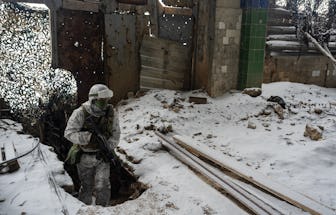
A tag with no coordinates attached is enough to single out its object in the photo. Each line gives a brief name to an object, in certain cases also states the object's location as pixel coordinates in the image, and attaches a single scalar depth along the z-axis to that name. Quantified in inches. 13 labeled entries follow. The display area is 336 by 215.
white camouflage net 243.8
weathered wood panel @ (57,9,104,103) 267.6
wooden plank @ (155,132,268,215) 141.6
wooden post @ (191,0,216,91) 283.3
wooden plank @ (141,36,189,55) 295.6
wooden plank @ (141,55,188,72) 299.3
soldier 175.0
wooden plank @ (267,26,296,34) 384.2
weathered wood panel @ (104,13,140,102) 285.1
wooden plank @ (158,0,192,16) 292.8
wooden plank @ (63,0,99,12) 262.4
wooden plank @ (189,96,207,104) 277.7
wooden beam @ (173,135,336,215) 134.5
